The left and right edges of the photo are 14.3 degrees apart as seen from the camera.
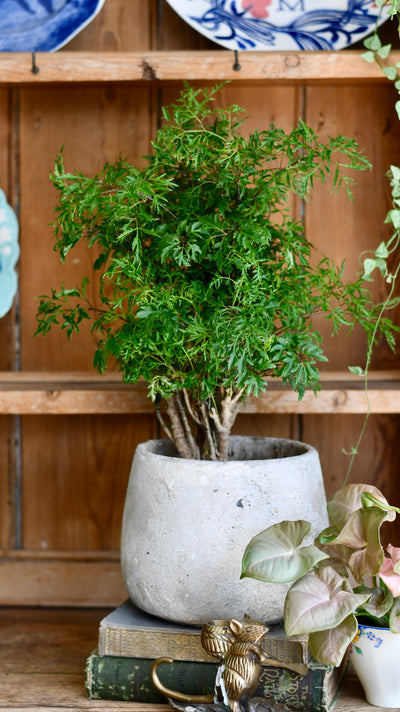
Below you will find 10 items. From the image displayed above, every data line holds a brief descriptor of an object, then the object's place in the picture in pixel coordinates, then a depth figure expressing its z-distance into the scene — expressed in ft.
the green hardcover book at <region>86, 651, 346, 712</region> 4.36
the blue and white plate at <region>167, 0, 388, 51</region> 4.97
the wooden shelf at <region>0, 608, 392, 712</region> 4.44
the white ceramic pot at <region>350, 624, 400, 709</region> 4.32
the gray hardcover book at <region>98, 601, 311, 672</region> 4.39
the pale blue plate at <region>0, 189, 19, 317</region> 5.18
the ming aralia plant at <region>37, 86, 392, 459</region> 4.36
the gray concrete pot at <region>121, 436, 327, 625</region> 4.40
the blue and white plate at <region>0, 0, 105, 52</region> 5.02
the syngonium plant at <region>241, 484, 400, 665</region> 4.15
